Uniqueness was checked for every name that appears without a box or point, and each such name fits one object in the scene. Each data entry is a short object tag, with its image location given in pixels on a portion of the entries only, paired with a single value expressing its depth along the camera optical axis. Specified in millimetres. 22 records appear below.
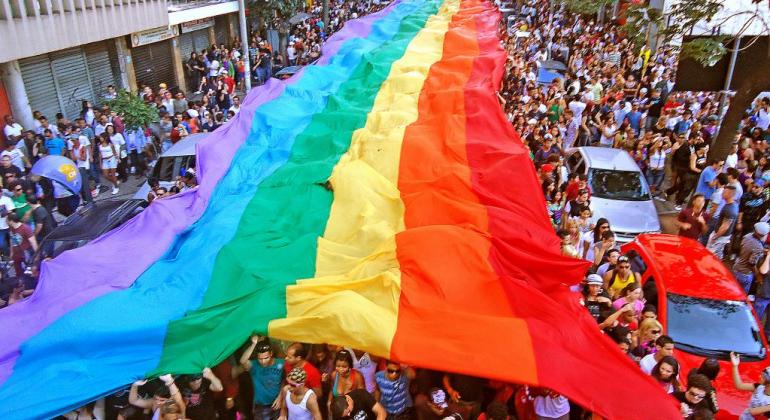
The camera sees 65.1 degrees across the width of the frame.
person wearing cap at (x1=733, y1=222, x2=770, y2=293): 7840
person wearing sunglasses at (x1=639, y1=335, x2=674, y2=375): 5633
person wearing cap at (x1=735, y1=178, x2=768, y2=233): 9297
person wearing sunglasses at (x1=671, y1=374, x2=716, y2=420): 5047
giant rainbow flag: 4750
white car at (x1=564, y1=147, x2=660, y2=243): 9406
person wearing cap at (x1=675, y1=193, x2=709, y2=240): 8562
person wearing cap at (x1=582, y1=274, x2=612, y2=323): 6633
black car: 7555
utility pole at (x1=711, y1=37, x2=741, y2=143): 11664
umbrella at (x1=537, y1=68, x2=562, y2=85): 18281
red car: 6188
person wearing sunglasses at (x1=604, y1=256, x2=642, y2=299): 7066
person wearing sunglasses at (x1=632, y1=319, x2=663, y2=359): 6074
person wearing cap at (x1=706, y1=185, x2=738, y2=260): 8789
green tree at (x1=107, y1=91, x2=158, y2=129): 13203
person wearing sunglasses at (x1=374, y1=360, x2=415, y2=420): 5305
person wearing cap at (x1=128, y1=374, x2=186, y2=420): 4887
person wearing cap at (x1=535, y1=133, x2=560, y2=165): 11008
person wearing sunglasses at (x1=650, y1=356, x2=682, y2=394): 5375
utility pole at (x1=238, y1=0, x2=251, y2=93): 17938
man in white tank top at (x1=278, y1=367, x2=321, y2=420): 5000
